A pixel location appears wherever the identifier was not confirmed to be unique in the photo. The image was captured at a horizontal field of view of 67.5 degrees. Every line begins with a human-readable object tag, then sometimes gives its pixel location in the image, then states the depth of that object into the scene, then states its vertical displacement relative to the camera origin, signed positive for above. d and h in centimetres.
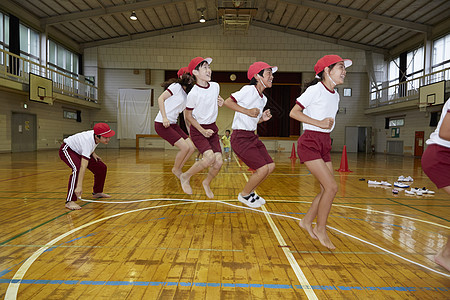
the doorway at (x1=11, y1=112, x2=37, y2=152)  1634 -4
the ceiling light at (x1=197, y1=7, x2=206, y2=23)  1889 +677
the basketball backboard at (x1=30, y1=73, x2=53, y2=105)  1504 +198
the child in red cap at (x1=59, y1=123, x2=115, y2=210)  412 -25
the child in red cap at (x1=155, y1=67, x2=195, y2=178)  453 +30
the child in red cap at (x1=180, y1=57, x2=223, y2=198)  421 +31
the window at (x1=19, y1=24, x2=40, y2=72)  1612 +432
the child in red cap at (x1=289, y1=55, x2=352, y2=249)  277 +9
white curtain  2286 +159
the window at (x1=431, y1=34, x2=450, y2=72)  1586 +412
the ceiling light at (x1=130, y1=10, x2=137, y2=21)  1747 +609
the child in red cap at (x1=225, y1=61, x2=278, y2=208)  370 +17
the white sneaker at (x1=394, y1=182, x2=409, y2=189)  633 -89
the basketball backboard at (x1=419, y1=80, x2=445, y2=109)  1433 +198
